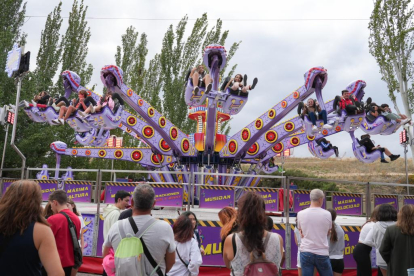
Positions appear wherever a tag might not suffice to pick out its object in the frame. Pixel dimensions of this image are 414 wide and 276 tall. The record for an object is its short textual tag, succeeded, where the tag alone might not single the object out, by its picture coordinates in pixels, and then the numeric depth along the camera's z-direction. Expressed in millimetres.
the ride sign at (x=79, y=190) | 9492
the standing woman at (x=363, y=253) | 6480
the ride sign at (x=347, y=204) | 9148
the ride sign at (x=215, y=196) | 8703
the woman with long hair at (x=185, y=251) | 4727
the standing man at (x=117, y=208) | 5980
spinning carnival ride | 12625
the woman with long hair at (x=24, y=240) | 2648
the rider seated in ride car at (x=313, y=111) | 12023
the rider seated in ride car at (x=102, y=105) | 12305
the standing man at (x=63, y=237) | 4406
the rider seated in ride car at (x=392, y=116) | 12216
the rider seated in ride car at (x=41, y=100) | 13555
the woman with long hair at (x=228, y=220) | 4207
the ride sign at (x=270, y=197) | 8711
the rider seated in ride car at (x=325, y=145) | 16078
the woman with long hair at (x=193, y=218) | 5512
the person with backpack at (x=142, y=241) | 3311
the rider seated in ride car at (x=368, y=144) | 13547
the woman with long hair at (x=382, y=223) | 5727
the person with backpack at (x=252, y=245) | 3490
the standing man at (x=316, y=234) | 5258
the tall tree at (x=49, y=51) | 25406
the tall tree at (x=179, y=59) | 22891
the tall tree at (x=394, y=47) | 20375
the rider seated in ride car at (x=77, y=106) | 12484
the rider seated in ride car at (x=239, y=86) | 12984
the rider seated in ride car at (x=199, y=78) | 12969
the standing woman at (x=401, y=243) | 4578
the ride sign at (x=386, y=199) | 9802
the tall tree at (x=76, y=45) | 26047
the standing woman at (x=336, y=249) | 6398
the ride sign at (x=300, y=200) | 8828
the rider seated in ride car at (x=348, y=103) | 12188
